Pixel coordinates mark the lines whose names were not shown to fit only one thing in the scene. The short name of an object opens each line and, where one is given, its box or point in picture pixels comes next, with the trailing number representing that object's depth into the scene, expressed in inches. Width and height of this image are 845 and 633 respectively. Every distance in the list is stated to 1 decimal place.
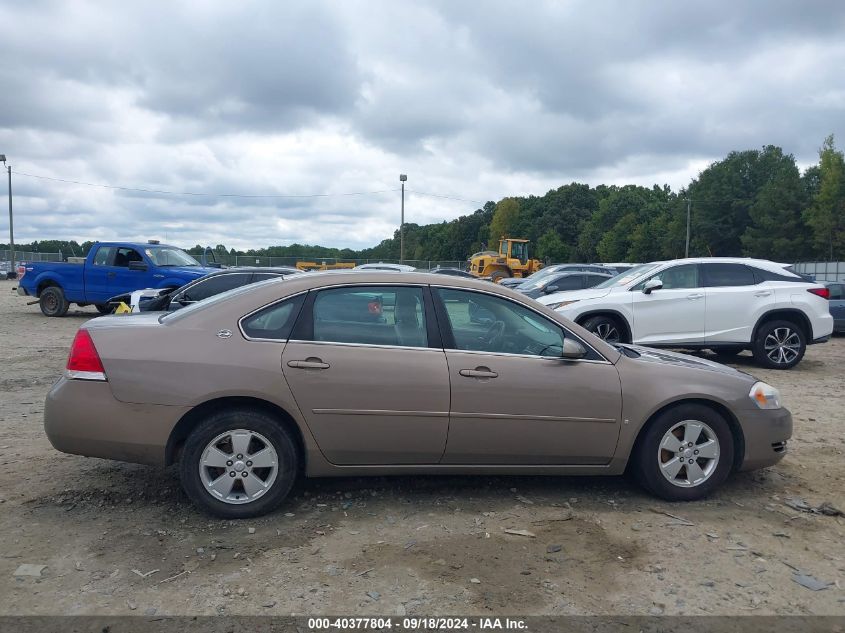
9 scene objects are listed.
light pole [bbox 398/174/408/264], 1911.9
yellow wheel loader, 1610.5
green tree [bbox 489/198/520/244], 3978.8
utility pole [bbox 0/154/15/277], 1568.7
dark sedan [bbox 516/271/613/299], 644.7
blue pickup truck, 658.2
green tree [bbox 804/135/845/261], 1968.4
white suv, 408.2
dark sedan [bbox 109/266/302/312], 450.9
